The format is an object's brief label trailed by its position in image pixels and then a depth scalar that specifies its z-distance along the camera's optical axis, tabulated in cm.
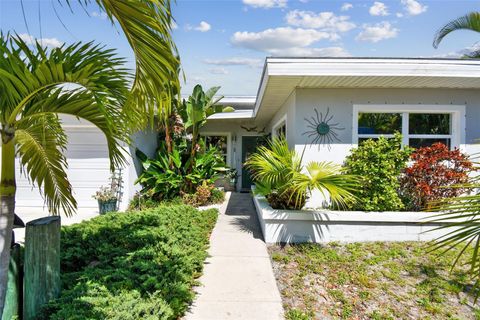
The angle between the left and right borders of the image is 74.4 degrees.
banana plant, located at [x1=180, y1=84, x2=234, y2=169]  991
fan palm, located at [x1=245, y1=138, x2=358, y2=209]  552
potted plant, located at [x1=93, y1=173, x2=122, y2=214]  882
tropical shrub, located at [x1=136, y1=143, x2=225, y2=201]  1013
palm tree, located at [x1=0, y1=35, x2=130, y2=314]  226
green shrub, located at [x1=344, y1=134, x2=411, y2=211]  596
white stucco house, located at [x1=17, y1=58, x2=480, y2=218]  579
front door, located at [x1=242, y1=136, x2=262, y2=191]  1436
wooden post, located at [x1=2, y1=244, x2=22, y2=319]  310
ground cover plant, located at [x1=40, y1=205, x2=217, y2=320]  303
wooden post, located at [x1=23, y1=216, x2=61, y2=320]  310
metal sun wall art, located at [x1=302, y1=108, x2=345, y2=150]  682
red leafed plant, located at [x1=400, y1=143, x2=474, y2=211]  603
